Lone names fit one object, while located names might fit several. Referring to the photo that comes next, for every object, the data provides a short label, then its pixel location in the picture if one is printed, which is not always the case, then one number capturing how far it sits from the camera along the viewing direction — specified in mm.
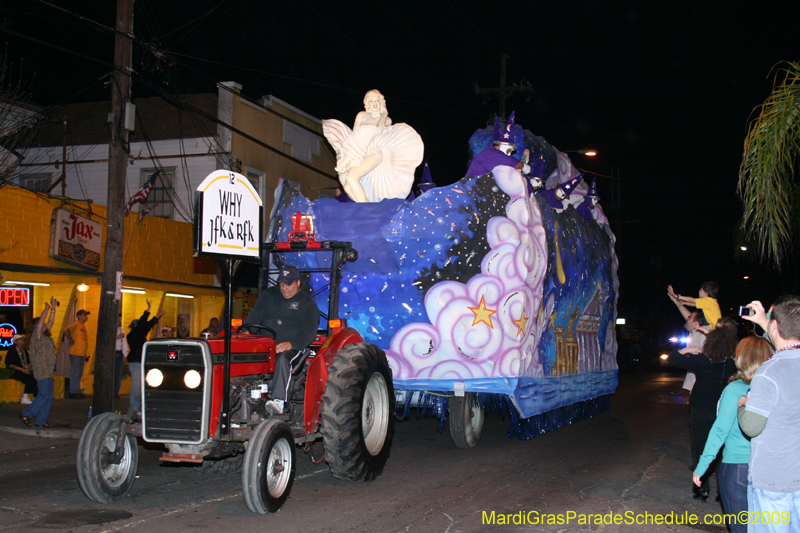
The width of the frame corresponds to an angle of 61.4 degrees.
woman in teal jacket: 4270
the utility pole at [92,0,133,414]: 11109
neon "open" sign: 12945
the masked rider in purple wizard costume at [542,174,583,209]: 10570
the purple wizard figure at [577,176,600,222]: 12445
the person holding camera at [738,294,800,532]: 3500
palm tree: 5934
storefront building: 12680
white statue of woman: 9914
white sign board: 5684
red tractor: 5719
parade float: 8383
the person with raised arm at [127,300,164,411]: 11703
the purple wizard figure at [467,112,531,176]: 9094
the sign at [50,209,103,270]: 13086
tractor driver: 6852
